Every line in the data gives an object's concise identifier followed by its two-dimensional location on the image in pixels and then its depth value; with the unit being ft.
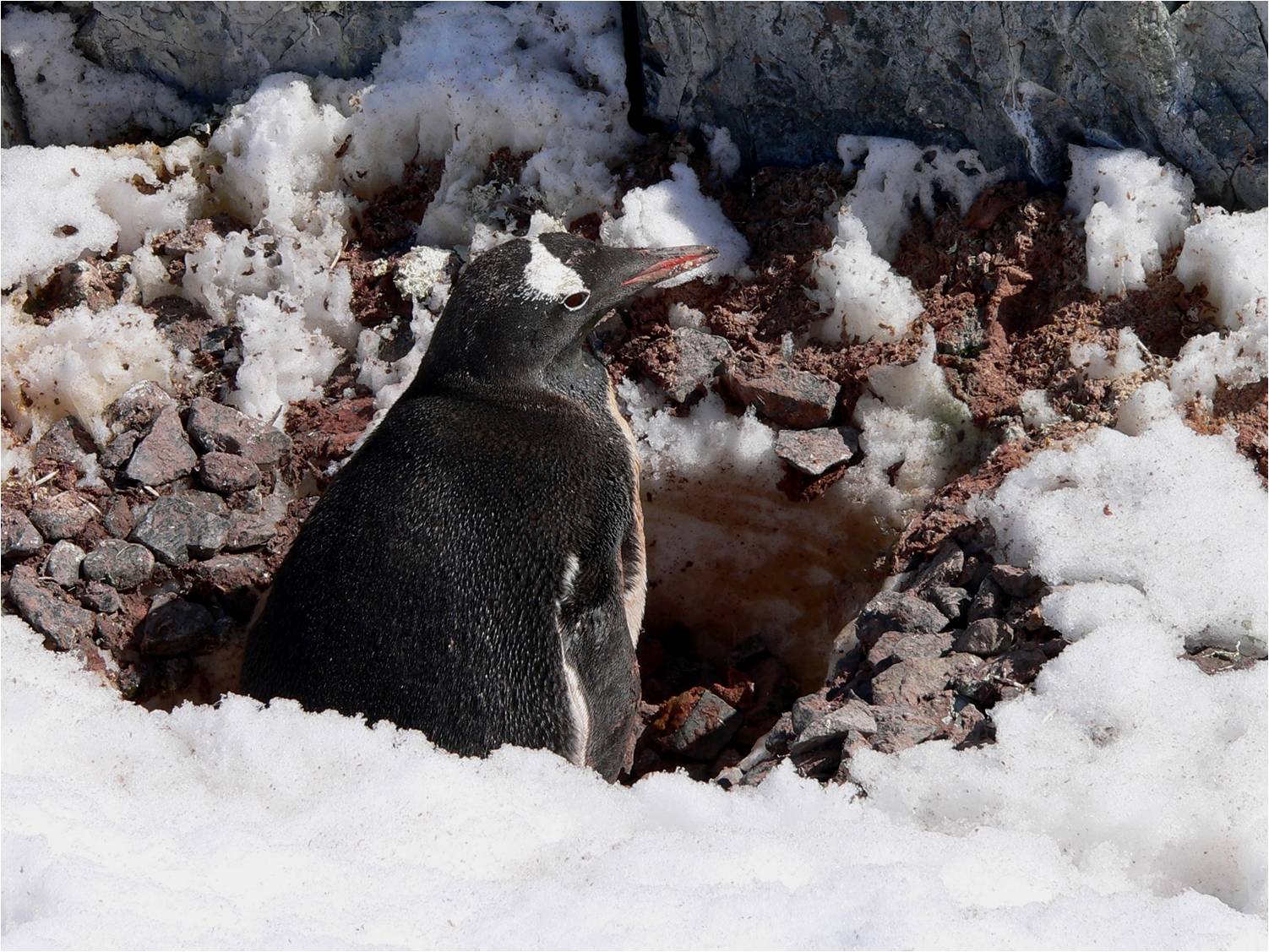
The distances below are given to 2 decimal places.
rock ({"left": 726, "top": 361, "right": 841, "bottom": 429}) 18.08
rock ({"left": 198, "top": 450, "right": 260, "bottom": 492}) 18.40
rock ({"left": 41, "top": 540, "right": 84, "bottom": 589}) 17.44
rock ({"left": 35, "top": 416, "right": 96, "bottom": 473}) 18.39
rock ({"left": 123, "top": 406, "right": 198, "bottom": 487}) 18.24
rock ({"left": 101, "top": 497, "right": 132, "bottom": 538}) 17.93
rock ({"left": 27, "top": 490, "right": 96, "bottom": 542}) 17.74
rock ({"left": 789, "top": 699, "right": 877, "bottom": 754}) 13.60
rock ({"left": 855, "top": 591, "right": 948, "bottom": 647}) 15.26
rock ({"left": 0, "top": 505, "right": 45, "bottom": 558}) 17.42
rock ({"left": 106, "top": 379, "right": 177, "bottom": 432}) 18.74
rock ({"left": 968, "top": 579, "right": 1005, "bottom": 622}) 14.84
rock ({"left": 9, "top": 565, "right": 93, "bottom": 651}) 16.79
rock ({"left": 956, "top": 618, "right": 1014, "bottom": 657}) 14.35
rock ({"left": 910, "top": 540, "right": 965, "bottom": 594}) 15.71
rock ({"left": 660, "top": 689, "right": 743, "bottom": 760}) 17.88
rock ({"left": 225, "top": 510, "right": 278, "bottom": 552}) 18.06
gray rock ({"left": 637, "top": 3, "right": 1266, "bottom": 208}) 16.38
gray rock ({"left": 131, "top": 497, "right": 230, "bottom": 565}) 17.81
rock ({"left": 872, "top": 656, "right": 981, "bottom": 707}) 14.06
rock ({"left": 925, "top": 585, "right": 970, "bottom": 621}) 15.29
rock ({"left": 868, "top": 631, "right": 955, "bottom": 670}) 14.80
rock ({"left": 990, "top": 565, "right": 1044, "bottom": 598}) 14.70
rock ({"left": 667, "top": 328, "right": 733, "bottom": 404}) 18.81
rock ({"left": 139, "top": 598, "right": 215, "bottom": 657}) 17.37
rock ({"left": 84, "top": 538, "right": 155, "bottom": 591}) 17.53
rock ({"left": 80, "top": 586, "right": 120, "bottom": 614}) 17.35
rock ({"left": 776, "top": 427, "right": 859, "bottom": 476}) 17.89
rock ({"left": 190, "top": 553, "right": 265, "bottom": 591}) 17.89
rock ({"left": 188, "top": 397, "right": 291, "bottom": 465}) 18.69
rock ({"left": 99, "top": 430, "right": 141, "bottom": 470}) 18.45
